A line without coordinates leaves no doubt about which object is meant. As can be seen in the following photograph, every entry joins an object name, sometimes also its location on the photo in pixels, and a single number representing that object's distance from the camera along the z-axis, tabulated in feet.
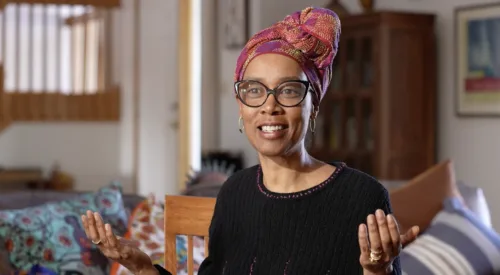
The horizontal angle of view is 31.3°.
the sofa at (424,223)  8.75
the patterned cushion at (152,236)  8.48
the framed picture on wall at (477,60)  17.53
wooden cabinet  18.43
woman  4.71
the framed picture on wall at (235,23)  22.75
